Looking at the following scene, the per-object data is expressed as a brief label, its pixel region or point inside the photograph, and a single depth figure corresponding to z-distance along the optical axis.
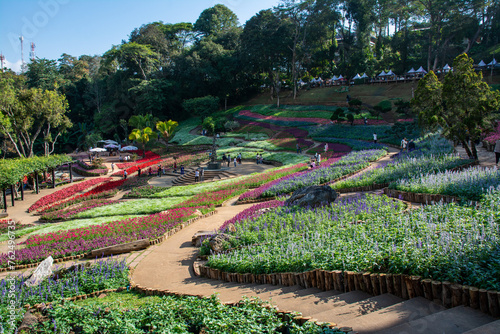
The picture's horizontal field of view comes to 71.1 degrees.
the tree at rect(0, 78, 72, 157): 31.72
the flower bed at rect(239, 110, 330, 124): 49.56
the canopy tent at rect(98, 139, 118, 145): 56.19
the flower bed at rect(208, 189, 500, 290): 6.16
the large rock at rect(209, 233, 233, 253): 11.68
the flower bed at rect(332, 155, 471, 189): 16.67
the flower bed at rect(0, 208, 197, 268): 14.10
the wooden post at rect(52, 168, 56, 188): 34.48
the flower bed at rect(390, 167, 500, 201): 11.77
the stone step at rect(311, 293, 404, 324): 5.79
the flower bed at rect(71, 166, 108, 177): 39.74
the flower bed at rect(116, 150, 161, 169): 43.81
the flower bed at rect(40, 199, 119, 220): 22.71
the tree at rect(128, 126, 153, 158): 48.69
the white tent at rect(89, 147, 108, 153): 46.35
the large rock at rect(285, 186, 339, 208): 13.91
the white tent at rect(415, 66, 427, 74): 50.16
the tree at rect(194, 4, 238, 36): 81.50
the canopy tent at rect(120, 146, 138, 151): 49.51
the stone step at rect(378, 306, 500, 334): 4.80
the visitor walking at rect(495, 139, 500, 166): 17.94
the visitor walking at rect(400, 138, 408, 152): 29.08
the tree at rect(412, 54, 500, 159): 18.19
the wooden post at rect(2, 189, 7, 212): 25.69
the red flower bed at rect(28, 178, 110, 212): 26.93
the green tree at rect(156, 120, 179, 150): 50.21
